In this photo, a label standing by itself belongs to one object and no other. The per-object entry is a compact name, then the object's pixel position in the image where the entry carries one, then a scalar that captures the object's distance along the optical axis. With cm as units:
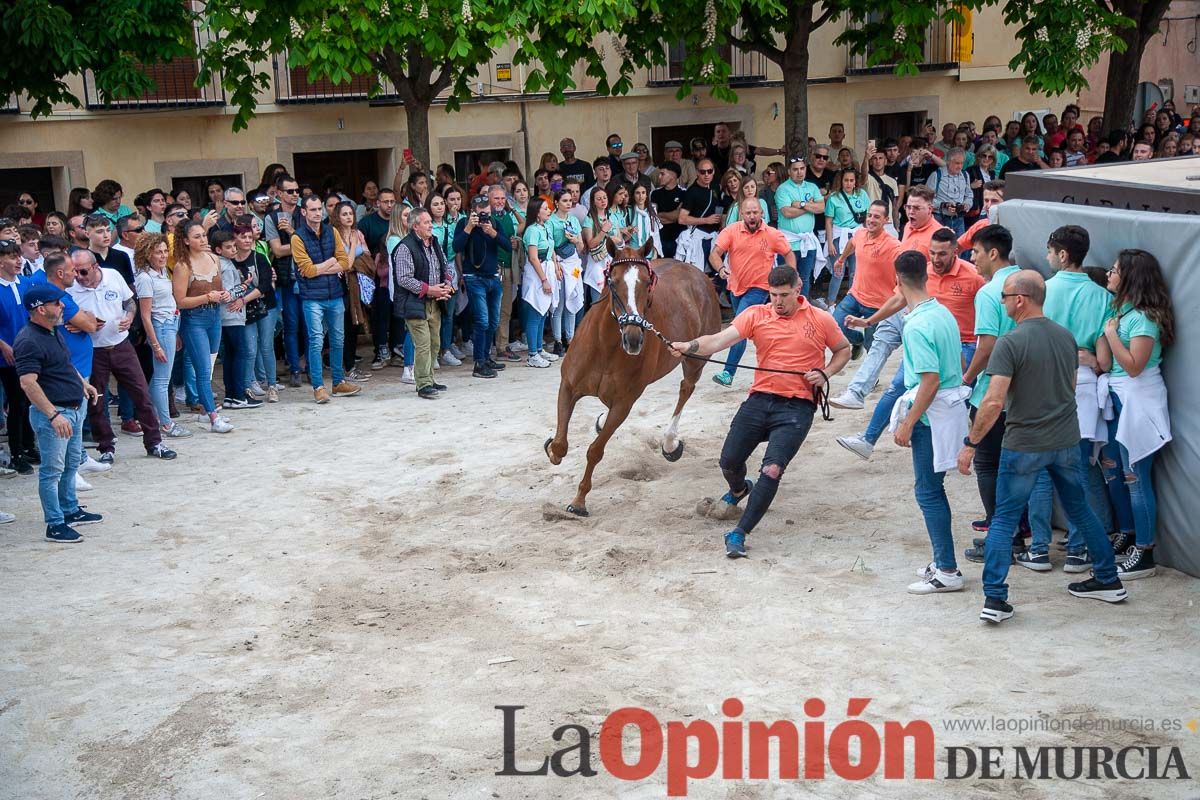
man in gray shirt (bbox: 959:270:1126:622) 689
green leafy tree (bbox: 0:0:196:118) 1273
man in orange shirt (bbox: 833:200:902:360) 1078
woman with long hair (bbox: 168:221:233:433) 1165
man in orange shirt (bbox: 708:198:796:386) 1206
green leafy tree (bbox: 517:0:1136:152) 1596
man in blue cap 883
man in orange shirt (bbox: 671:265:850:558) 829
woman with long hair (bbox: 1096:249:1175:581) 755
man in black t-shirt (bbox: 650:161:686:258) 1620
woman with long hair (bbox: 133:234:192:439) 1120
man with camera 1364
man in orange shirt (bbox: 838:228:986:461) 897
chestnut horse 906
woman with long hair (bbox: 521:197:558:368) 1408
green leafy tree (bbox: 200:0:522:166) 1380
